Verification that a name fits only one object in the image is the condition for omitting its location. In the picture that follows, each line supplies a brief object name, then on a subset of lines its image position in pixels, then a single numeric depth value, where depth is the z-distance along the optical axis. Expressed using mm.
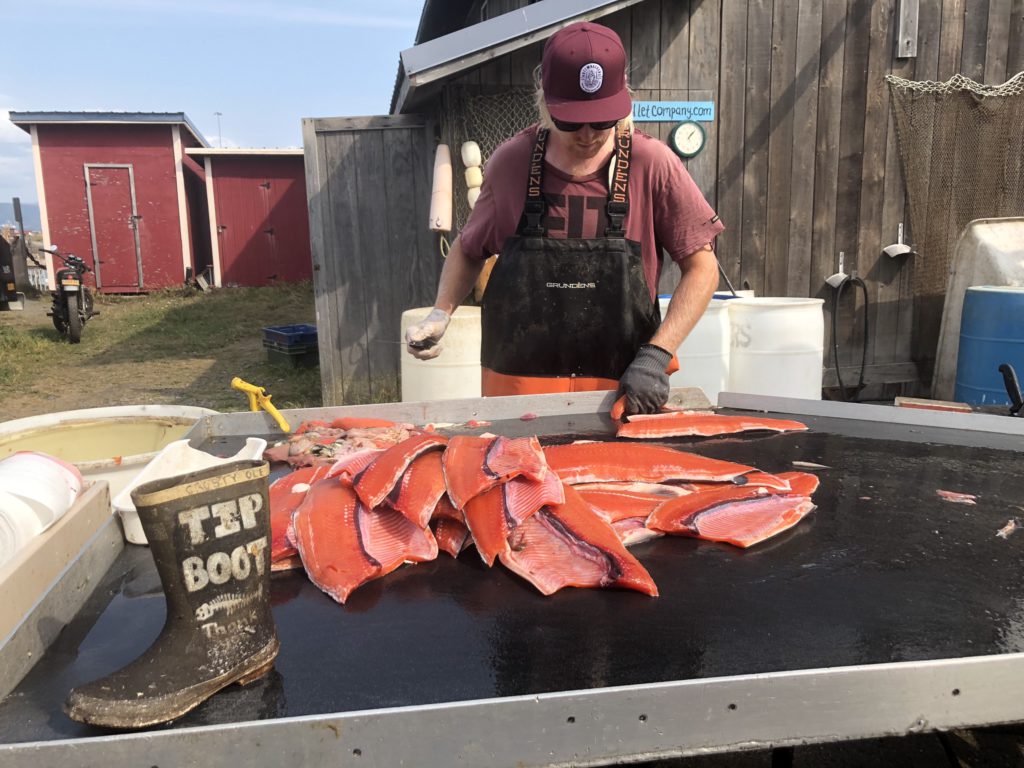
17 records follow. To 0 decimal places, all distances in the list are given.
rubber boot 1235
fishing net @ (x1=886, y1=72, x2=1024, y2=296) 7449
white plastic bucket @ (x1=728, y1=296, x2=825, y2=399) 5805
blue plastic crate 10547
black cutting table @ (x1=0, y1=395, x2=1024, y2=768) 1267
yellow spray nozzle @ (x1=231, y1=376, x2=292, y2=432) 3047
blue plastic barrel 6180
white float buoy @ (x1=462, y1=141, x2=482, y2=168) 6742
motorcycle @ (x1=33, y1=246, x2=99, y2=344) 13398
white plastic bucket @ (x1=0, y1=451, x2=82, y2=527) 1732
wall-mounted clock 7176
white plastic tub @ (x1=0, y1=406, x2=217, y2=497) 3156
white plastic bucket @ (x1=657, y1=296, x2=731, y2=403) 5801
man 3209
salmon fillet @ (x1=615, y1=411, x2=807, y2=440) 2930
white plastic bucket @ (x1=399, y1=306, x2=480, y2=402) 5852
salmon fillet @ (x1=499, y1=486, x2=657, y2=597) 1735
